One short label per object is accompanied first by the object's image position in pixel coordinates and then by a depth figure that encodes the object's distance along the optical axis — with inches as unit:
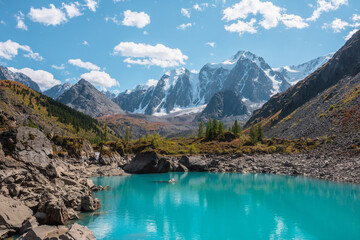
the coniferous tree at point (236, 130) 5889.3
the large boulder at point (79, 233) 994.2
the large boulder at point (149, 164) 3659.0
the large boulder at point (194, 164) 3865.7
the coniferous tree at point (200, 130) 6693.4
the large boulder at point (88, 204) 1588.3
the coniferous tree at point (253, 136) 5019.2
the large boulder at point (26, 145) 2052.2
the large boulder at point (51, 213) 1247.2
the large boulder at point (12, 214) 1136.4
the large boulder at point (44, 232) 993.0
